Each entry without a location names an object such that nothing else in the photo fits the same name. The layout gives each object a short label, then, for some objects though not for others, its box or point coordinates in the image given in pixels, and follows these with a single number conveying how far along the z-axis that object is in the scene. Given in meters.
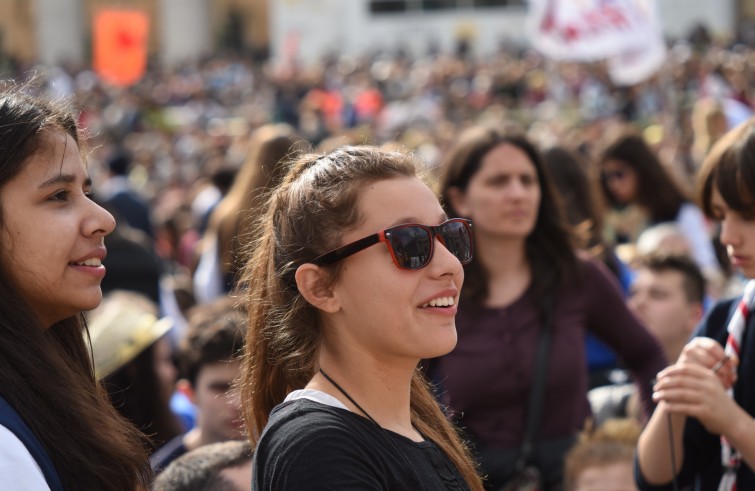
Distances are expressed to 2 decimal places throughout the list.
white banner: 18.51
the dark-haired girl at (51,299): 3.82
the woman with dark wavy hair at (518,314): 6.90
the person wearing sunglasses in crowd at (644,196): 11.25
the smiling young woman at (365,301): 3.98
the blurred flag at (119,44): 32.80
